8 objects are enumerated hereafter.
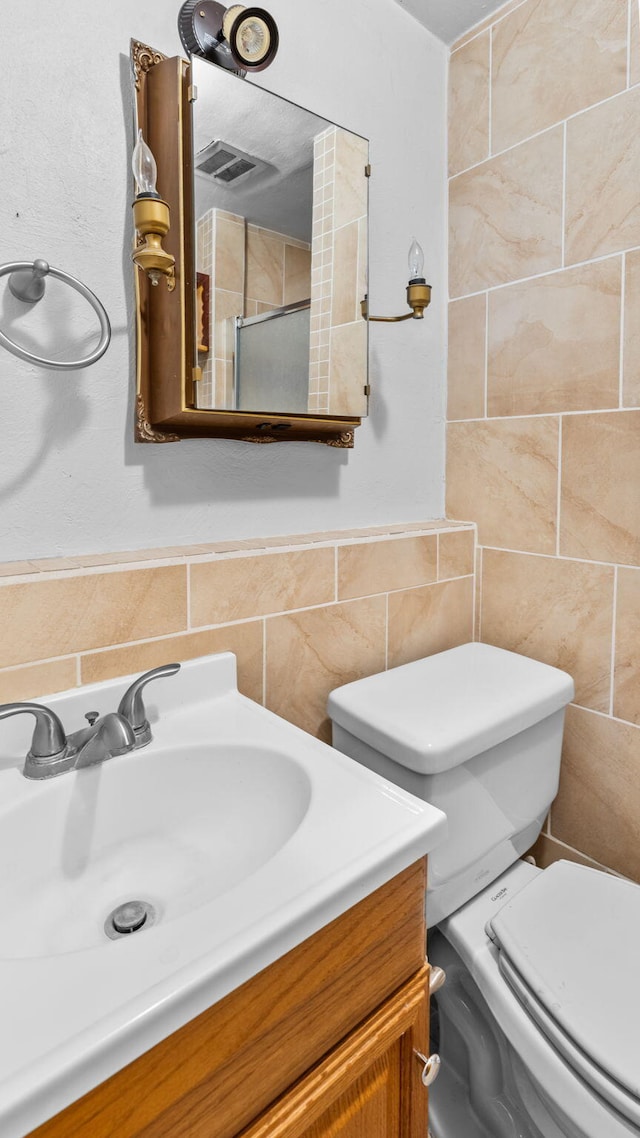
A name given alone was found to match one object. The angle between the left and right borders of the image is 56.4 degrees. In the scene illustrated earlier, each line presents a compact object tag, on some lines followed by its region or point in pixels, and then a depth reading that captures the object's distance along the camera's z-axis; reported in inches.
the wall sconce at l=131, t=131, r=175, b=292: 29.6
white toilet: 29.7
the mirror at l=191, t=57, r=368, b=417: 35.9
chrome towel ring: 29.1
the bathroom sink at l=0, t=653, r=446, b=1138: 16.0
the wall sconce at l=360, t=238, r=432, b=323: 43.6
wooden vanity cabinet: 17.2
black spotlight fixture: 35.5
